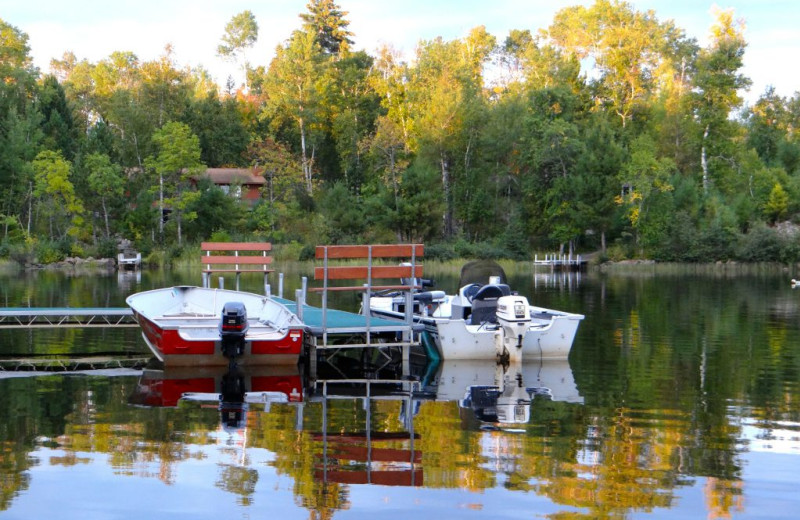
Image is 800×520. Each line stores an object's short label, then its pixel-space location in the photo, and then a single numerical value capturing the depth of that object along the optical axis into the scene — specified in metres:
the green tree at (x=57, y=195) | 63.72
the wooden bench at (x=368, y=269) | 18.38
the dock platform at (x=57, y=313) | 21.14
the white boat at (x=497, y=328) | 18.22
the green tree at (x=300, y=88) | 73.75
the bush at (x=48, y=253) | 60.03
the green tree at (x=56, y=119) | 69.88
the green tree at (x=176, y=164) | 64.69
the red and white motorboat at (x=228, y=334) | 17.19
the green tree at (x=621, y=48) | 71.19
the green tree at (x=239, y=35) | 101.50
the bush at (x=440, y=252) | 62.98
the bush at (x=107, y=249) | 61.88
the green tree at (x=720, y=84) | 68.19
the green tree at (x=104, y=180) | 64.06
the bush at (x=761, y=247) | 61.62
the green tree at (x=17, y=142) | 65.06
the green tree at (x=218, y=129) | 77.12
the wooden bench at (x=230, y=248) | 21.78
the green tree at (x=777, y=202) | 67.25
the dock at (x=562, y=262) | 63.34
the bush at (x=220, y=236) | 63.44
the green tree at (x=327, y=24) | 82.44
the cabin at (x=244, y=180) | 72.31
